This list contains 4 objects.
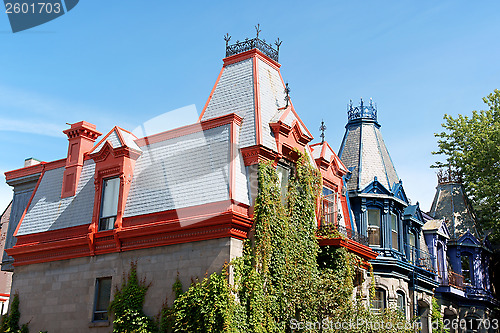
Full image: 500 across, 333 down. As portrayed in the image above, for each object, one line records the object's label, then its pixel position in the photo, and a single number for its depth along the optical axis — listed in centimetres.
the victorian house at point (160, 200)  2016
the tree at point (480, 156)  3934
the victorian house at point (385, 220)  2895
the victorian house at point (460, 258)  3653
